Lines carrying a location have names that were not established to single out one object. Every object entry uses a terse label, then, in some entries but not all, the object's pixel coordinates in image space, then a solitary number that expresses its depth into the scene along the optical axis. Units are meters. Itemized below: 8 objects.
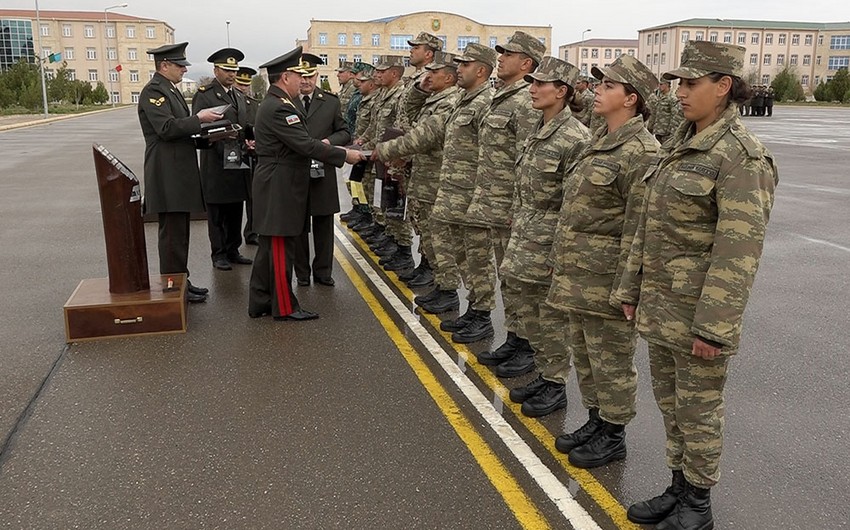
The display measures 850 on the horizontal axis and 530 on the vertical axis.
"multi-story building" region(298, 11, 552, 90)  88.00
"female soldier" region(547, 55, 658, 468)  3.39
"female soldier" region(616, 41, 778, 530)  2.70
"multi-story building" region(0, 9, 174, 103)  100.88
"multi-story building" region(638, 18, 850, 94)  97.62
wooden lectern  5.45
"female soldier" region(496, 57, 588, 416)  4.01
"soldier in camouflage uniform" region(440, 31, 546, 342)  4.74
